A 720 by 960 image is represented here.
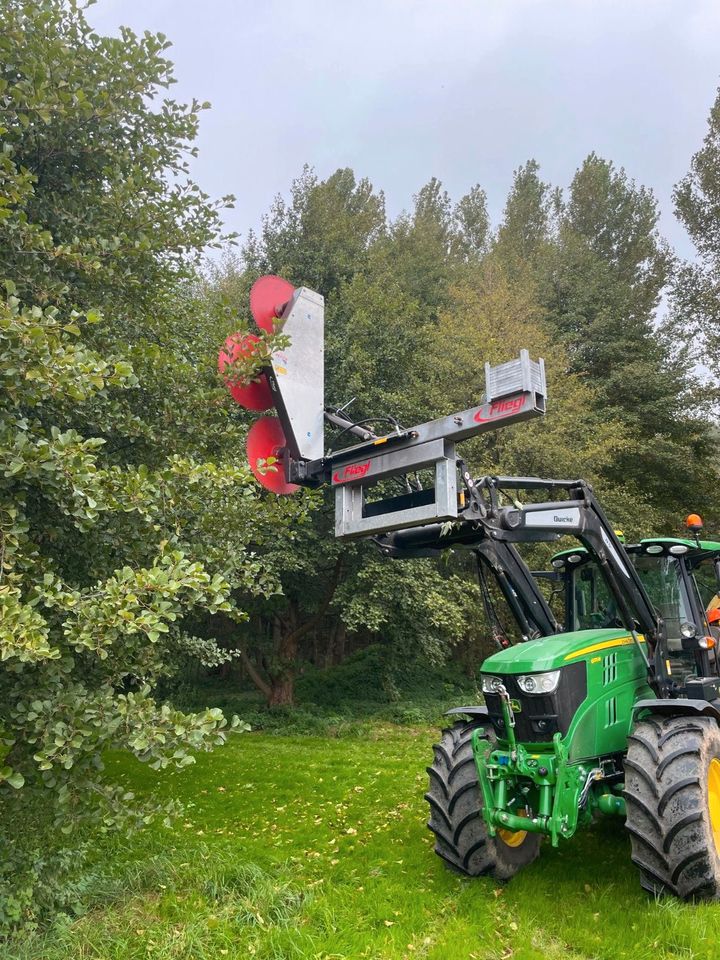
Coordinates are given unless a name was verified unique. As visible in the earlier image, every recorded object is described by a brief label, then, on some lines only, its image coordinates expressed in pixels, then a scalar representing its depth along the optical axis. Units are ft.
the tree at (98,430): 11.62
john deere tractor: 14.08
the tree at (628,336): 65.67
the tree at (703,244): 65.87
